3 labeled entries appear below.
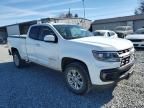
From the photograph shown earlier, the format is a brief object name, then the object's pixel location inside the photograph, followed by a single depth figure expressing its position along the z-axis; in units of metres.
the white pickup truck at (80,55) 2.46
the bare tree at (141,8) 36.97
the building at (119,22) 20.84
